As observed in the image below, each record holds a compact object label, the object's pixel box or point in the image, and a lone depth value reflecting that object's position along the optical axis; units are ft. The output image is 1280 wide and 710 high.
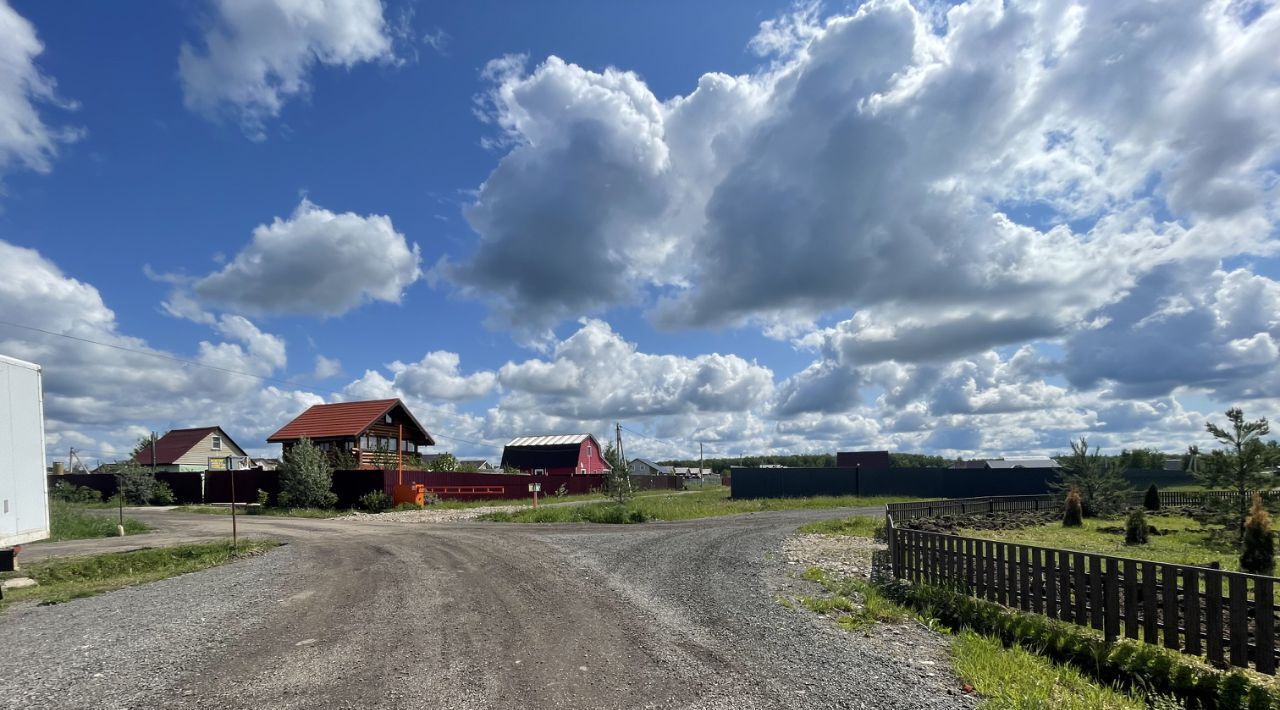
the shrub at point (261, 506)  107.55
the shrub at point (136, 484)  130.93
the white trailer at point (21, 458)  36.04
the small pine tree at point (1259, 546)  42.29
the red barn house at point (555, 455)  213.87
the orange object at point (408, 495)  110.83
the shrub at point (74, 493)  129.08
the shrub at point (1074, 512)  77.15
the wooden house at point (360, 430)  133.39
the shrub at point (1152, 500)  103.96
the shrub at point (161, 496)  133.43
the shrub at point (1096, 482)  89.92
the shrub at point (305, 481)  109.19
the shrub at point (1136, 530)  57.26
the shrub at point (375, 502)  107.86
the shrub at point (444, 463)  151.63
